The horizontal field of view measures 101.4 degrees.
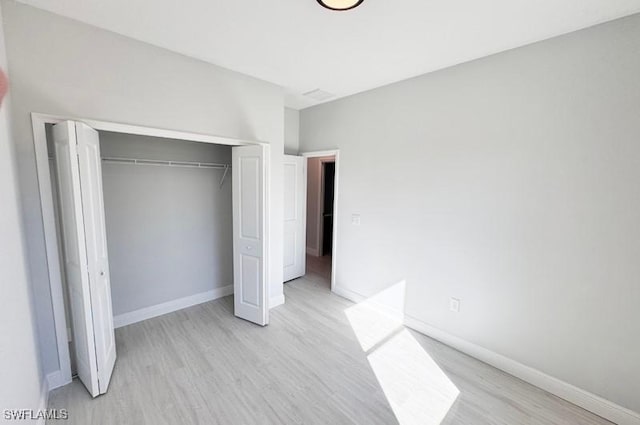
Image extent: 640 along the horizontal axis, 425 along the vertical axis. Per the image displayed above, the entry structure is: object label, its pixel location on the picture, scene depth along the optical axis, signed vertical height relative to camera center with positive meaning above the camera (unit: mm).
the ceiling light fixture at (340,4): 1534 +1062
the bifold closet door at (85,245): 1800 -490
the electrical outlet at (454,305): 2666 -1215
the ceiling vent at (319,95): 3411 +1177
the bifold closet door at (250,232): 2828 -577
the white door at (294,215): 4121 -527
